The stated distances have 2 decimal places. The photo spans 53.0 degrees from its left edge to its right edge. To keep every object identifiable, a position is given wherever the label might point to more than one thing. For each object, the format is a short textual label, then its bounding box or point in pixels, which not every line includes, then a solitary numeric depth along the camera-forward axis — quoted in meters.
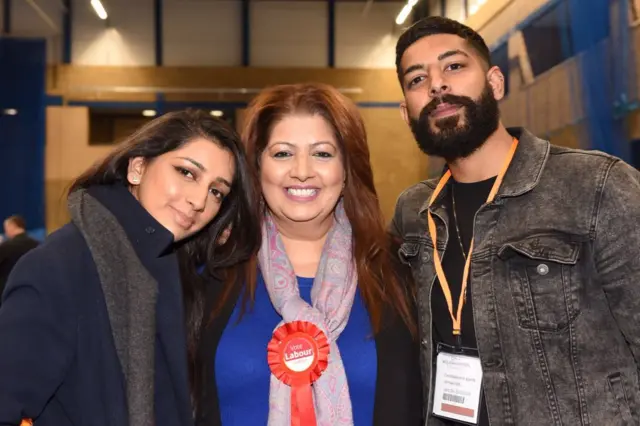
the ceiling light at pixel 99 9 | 7.35
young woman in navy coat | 1.26
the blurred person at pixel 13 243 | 6.37
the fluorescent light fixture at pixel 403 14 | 7.04
